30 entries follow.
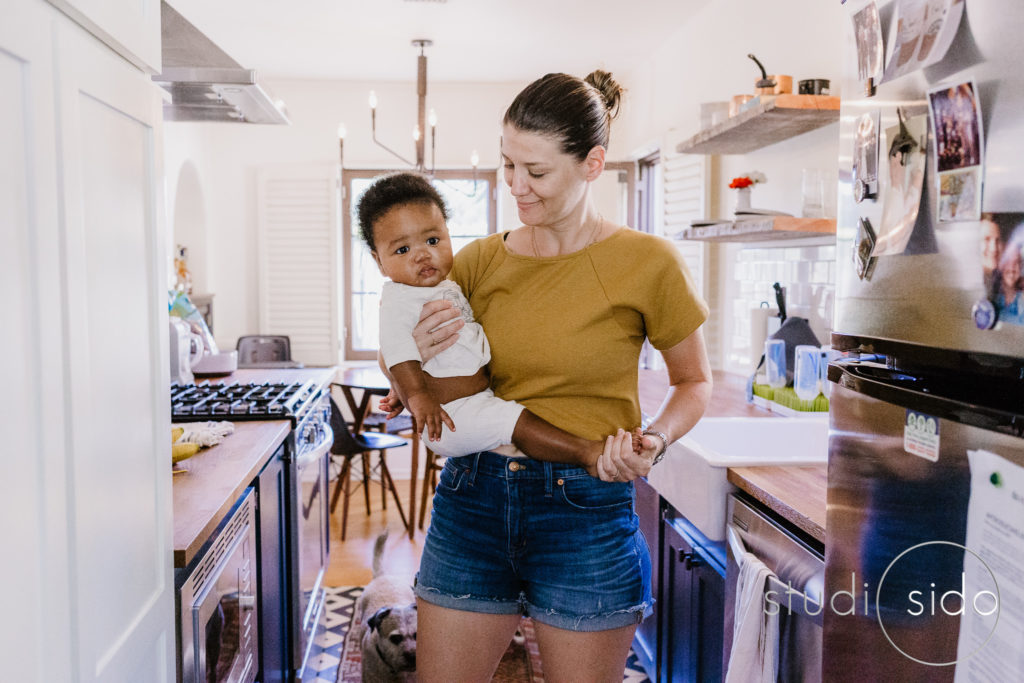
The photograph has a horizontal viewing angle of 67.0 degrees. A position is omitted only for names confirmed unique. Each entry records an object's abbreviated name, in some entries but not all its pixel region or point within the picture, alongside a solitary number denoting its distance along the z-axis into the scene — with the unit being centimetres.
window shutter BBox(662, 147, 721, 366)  387
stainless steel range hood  210
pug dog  261
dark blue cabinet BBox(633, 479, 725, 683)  190
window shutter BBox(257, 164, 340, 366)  563
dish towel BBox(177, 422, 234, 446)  203
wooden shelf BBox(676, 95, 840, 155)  256
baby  124
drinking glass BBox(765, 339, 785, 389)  272
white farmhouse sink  181
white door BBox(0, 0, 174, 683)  75
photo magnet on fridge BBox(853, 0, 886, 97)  100
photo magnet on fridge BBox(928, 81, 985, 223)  78
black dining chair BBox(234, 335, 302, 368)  554
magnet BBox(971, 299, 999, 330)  76
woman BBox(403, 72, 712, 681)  123
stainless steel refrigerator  74
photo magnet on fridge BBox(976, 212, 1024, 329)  72
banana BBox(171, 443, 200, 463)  183
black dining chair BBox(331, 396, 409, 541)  408
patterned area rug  282
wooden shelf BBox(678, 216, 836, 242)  251
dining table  436
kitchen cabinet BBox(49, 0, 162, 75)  87
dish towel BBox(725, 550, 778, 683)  149
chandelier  466
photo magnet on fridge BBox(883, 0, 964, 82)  82
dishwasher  137
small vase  289
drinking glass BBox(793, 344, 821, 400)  250
